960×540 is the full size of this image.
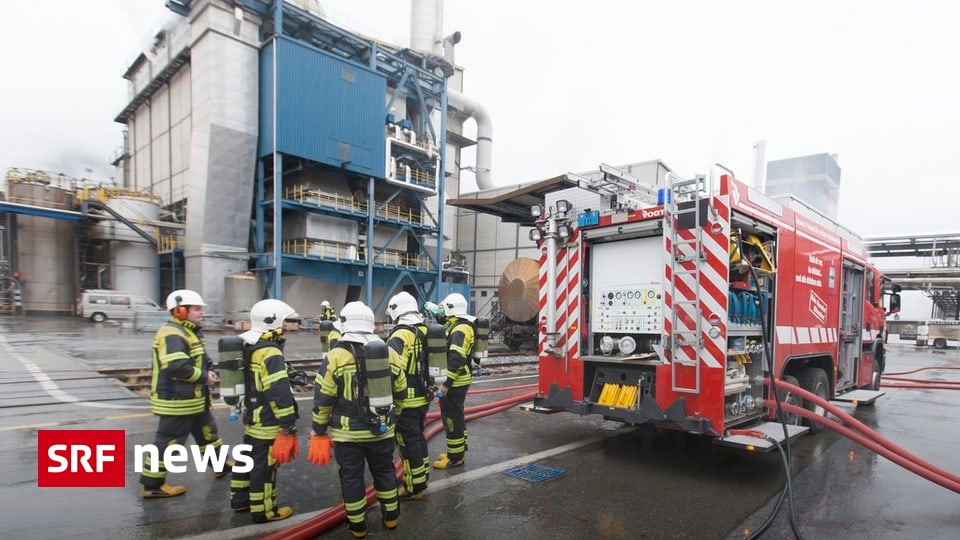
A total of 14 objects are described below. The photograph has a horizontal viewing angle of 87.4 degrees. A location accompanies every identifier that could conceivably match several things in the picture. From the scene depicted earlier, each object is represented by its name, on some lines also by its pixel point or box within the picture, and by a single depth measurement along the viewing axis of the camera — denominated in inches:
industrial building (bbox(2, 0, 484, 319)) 1004.6
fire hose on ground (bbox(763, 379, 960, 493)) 173.8
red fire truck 191.2
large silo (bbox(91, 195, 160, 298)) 1101.7
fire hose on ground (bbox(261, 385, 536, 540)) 135.3
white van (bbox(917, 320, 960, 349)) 1193.4
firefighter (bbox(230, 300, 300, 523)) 146.1
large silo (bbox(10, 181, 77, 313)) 1052.5
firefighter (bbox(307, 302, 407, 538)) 136.9
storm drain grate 193.9
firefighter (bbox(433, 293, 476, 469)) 203.2
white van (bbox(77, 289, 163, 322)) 938.1
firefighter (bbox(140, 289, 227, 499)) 165.9
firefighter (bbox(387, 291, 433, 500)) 169.2
